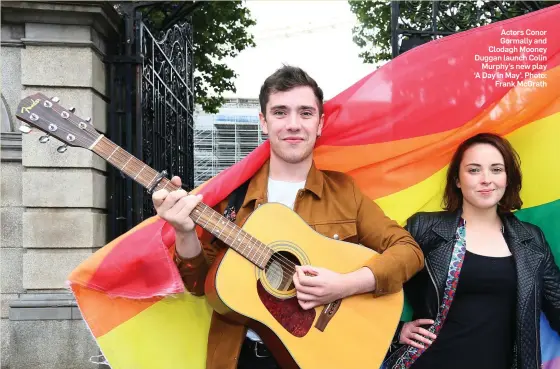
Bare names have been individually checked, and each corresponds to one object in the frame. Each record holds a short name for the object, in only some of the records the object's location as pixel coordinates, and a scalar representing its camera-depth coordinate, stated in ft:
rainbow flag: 9.49
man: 7.23
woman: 7.61
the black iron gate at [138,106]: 15.76
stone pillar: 14.71
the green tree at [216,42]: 34.17
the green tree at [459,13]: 16.78
